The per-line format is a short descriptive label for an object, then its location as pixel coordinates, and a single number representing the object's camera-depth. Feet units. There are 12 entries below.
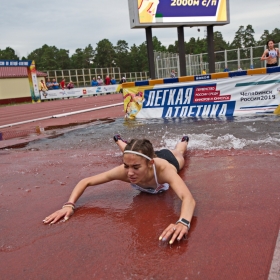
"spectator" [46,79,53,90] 116.85
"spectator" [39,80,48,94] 97.82
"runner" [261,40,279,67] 33.03
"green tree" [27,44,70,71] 281.33
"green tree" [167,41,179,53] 350.56
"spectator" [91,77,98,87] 122.74
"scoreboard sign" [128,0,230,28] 54.80
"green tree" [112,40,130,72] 306.25
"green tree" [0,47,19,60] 335.26
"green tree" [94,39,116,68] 303.07
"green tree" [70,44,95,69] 303.07
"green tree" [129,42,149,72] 310.24
